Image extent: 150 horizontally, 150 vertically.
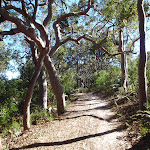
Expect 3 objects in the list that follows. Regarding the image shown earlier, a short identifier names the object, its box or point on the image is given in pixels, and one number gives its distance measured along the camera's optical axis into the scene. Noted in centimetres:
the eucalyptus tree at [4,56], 1528
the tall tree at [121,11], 638
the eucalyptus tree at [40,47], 466
